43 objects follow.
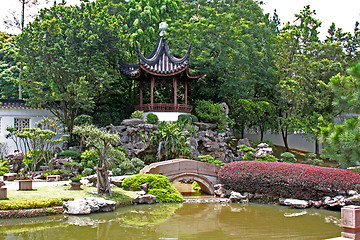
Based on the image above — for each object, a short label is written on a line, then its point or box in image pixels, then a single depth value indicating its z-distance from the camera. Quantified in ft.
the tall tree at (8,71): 96.12
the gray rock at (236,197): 53.83
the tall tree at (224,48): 82.23
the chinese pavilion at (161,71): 74.95
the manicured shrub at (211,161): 63.13
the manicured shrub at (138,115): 73.31
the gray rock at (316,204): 48.47
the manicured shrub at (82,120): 71.87
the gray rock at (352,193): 46.35
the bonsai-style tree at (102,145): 46.68
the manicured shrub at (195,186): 65.48
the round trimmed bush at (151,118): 72.79
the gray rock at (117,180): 54.49
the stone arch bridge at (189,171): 57.17
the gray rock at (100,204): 42.64
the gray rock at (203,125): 77.21
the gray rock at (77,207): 41.32
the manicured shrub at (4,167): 63.52
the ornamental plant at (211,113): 79.56
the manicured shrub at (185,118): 74.95
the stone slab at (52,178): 58.39
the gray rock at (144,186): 52.17
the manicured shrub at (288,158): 62.85
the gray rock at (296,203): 48.61
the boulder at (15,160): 64.75
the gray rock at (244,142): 79.85
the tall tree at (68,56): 72.23
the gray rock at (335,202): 46.11
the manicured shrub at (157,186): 51.78
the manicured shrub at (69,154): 66.59
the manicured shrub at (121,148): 65.74
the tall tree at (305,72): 77.77
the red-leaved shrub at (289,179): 47.98
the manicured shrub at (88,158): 63.73
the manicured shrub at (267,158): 62.35
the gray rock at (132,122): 70.44
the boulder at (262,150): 65.10
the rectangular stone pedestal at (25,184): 47.60
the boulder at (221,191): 56.81
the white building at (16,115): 76.18
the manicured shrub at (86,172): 60.13
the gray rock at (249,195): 54.08
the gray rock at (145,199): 49.42
